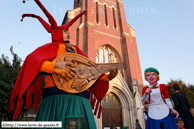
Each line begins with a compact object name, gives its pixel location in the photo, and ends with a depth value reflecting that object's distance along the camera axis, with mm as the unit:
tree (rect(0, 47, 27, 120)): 8591
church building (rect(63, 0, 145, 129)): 11750
